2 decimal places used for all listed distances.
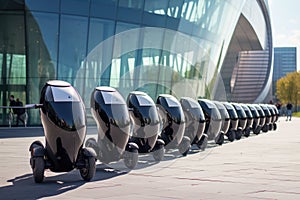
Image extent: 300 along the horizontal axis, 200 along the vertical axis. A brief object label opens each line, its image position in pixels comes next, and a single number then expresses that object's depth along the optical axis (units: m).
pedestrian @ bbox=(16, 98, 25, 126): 25.81
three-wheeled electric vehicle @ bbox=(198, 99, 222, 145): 15.42
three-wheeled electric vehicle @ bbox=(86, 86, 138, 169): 10.06
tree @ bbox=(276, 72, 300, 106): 89.75
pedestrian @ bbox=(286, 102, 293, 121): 47.25
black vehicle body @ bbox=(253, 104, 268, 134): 23.69
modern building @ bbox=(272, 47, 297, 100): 194.50
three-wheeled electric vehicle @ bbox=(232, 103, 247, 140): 19.75
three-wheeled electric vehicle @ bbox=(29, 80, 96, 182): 8.65
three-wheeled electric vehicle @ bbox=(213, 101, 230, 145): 16.27
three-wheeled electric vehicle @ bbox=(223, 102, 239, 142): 18.11
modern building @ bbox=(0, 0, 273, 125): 26.20
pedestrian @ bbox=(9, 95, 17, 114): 25.81
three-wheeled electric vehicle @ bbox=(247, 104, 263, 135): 22.39
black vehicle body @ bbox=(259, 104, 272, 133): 25.05
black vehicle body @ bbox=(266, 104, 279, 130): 26.50
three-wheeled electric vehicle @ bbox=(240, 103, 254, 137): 20.89
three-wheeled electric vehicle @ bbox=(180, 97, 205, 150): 13.98
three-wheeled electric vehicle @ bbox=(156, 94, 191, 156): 12.65
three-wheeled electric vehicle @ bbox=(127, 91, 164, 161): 11.32
